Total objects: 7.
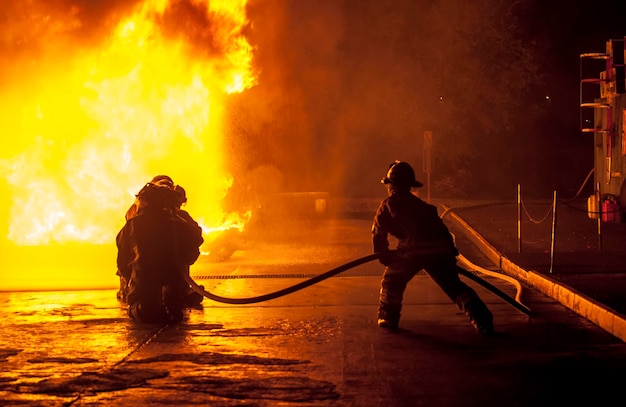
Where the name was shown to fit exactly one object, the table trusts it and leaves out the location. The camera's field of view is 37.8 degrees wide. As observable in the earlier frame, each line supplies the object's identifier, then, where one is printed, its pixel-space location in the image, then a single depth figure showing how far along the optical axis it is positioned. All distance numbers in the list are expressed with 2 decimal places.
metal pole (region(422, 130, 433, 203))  21.62
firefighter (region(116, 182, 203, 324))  9.73
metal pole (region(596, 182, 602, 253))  17.09
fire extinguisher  19.83
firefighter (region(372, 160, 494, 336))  8.95
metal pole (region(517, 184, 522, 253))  15.38
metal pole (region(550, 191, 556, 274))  12.57
